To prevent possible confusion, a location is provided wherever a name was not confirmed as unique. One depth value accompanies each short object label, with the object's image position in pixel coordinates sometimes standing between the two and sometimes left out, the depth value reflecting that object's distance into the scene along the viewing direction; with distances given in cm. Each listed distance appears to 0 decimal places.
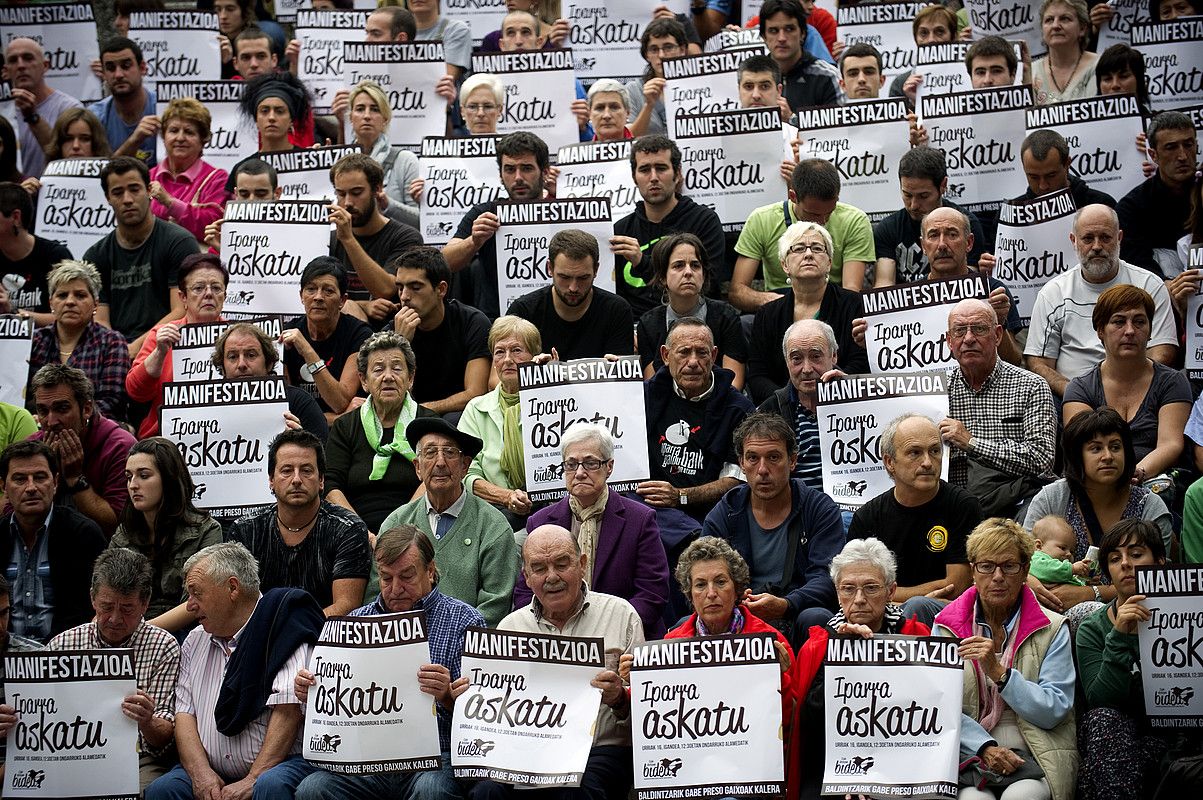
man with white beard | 2287
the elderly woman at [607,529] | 1883
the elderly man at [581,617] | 1700
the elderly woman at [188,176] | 2869
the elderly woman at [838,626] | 1659
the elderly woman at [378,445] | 2100
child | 1828
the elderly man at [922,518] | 1866
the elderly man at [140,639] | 1752
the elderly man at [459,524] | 1894
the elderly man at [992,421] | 1995
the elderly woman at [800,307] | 2315
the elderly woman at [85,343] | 2364
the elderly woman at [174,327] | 2323
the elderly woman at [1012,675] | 1628
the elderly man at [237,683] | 1716
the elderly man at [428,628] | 1677
